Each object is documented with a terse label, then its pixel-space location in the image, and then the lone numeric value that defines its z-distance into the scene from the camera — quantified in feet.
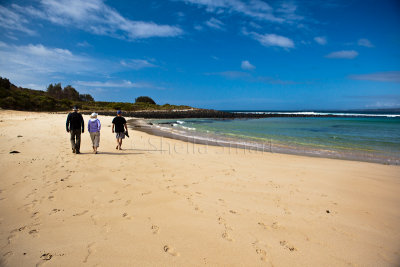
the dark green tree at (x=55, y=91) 249.10
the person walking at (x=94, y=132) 30.22
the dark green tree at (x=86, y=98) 281.19
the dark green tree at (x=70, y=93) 254.06
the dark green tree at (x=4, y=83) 150.00
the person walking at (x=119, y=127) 34.17
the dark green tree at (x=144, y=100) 345.92
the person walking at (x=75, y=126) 29.01
